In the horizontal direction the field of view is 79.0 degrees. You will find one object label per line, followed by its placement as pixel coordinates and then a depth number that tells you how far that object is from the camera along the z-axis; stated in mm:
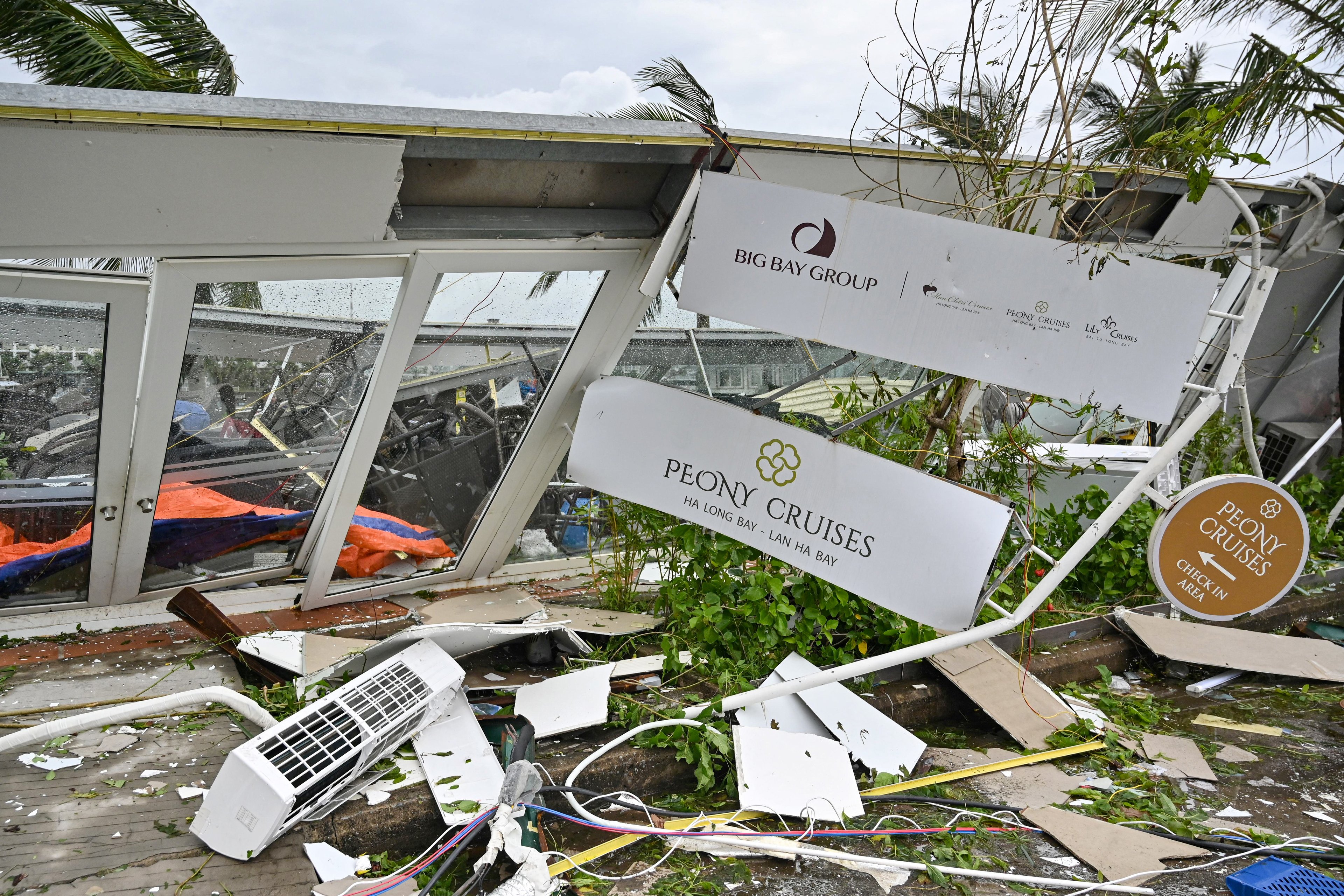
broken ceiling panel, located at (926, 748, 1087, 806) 3555
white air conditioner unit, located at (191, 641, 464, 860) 2609
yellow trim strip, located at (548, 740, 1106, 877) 2934
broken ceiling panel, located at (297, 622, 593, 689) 3521
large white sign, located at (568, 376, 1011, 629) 3367
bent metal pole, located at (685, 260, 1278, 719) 3326
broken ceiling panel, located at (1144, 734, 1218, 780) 3816
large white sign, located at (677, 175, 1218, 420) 3133
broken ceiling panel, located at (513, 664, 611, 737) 3533
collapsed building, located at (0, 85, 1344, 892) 2703
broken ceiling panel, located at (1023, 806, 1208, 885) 3020
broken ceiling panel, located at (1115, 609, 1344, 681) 4887
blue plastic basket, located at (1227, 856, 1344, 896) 2705
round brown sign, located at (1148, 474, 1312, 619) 3680
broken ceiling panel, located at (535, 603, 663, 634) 4301
